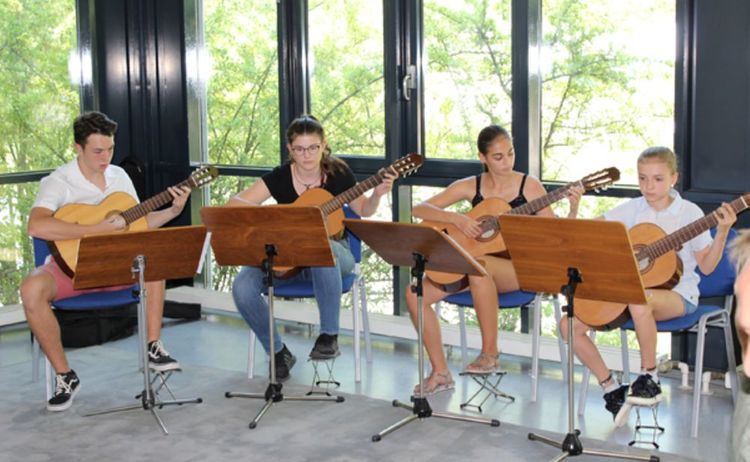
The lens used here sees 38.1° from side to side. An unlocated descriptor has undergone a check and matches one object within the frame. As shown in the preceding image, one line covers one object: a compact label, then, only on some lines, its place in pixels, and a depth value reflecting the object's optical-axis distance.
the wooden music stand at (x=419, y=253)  3.72
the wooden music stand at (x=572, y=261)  3.35
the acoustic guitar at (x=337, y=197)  4.47
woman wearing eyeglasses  4.68
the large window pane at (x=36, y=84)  5.78
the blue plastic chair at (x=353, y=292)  4.67
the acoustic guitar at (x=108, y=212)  4.54
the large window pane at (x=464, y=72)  5.07
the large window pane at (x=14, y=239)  5.81
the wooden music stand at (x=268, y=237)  3.99
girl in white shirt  3.95
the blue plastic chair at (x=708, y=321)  3.95
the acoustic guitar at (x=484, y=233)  4.39
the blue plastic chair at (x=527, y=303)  4.40
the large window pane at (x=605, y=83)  4.62
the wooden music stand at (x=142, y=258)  3.92
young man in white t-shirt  4.49
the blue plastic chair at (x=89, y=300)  4.49
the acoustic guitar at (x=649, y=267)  3.94
